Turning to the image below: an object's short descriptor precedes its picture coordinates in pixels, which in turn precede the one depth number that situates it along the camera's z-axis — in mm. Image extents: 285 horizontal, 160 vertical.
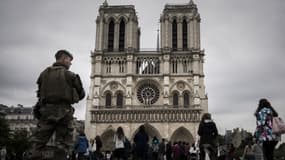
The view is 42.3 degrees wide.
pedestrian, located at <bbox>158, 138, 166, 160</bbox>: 18922
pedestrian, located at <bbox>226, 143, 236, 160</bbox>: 16391
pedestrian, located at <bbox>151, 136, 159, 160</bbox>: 18297
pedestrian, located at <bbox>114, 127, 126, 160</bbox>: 12297
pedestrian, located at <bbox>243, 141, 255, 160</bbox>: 13116
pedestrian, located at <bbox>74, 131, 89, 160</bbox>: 13227
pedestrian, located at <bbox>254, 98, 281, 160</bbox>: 8172
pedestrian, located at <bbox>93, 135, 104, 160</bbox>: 14734
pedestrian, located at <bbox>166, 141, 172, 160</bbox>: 18797
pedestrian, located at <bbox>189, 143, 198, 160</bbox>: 18761
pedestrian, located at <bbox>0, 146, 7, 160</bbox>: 21000
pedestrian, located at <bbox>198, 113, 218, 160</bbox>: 10516
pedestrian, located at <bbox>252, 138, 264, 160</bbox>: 12652
